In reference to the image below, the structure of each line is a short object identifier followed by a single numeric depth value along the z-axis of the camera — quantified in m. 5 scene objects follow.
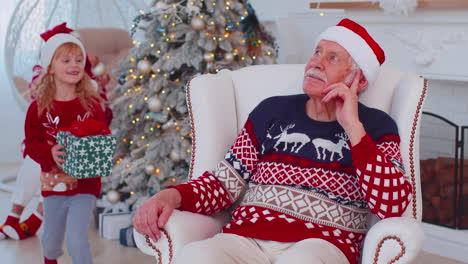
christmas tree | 3.54
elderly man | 2.02
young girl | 2.74
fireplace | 3.74
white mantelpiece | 3.67
